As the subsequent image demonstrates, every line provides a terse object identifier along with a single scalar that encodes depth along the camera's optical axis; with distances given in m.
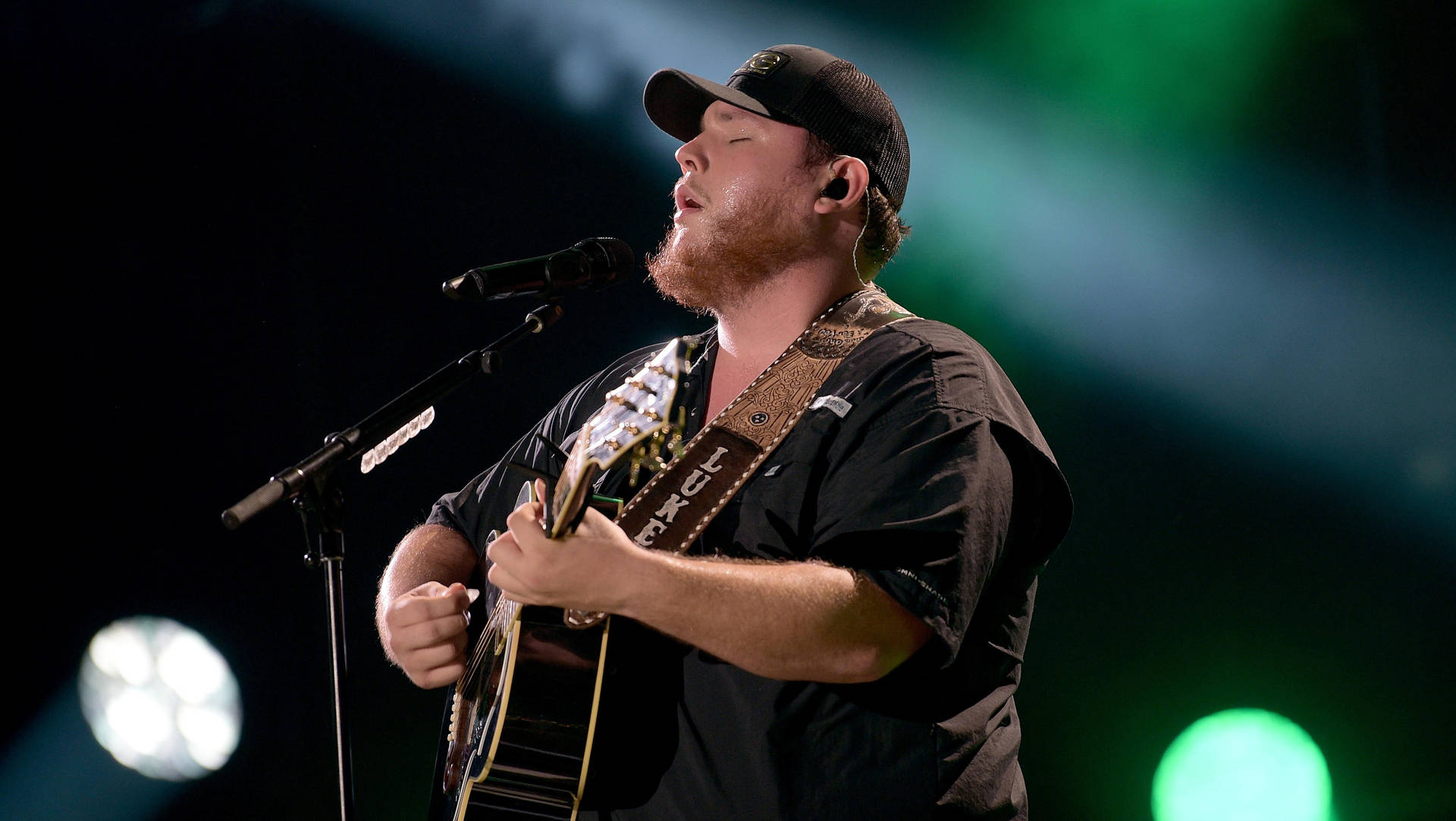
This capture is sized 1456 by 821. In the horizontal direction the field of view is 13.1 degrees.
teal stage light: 6.32
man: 5.67
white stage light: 6.60
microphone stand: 5.78
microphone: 5.87
